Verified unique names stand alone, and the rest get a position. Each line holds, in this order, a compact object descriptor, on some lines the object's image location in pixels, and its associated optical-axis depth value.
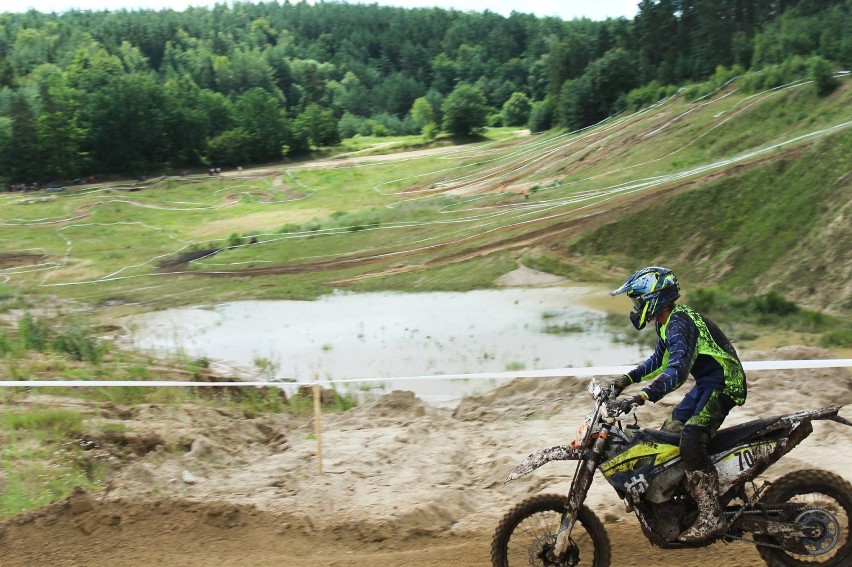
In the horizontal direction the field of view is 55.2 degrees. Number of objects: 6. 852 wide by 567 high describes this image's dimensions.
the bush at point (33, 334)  14.88
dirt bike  4.69
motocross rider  4.65
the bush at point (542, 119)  56.09
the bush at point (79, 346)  14.48
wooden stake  7.78
